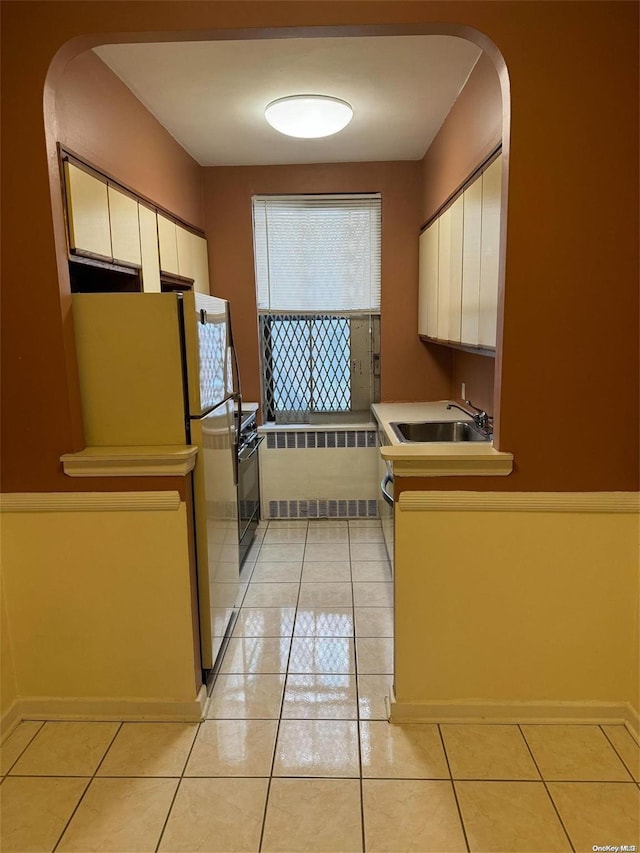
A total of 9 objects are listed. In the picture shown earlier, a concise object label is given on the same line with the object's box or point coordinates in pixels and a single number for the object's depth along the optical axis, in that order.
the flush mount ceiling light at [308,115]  2.72
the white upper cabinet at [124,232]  2.16
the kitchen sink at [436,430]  3.39
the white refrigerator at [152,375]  2.04
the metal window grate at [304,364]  4.31
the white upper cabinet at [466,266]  2.31
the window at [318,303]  4.16
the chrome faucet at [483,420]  3.18
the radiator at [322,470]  4.22
